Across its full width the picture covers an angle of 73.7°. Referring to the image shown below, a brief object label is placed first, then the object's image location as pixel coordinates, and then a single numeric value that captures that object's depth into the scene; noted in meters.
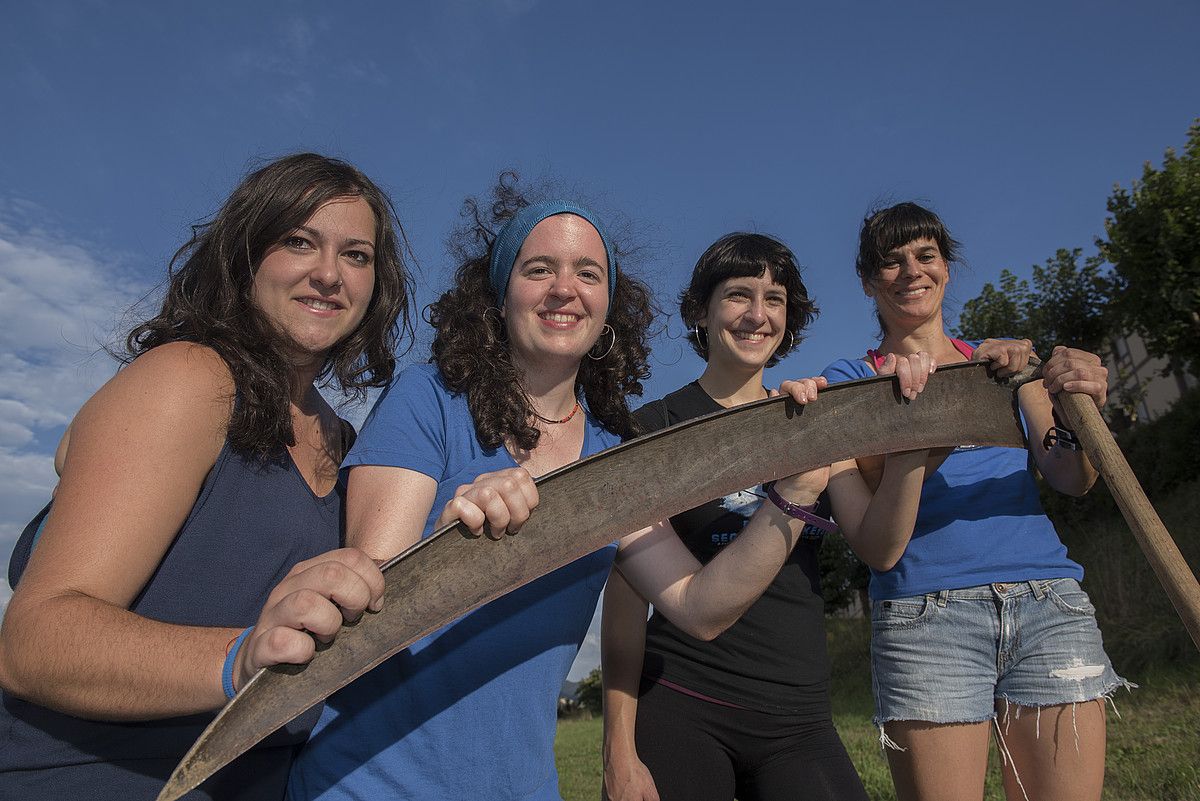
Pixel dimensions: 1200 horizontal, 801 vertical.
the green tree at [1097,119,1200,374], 18.39
